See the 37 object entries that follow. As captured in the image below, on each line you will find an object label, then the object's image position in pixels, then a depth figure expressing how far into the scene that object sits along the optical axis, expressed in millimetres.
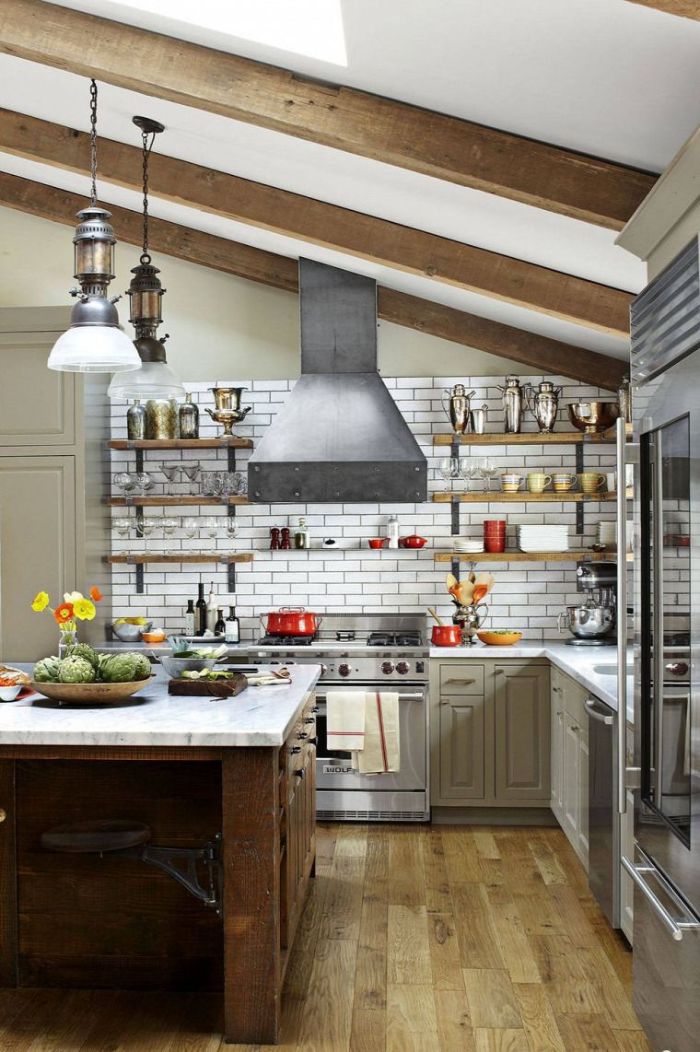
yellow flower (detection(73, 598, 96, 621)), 3811
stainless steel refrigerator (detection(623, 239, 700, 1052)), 2510
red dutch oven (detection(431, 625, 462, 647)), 5940
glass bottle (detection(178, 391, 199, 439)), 6398
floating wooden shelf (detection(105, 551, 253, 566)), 6371
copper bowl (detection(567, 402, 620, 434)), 6137
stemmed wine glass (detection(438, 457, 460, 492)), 6273
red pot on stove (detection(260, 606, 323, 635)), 6168
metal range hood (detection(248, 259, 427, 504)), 5887
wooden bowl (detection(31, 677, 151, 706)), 3627
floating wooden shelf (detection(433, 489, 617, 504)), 6195
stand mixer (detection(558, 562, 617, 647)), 6031
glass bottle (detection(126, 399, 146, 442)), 6363
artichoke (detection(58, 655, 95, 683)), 3652
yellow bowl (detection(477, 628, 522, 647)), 5980
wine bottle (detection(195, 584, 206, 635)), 6355
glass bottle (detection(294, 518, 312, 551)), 6418
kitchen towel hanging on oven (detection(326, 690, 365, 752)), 5723
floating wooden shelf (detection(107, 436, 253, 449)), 6309
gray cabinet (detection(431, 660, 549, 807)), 5758
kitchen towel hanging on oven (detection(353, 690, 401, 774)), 5727
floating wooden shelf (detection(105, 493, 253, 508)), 6340
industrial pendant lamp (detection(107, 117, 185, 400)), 4035
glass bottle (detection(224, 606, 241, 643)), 6234
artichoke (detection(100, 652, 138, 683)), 3684
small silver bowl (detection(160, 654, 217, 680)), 4031
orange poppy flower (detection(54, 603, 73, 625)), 3807
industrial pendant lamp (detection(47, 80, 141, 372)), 3361
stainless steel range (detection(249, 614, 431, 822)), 5789
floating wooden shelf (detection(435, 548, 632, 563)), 6207
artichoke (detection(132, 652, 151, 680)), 3719
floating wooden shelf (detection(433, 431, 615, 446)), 6184
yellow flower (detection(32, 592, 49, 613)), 3716
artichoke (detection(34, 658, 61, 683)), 3672
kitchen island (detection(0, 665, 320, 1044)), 3598
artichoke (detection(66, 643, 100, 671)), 3780
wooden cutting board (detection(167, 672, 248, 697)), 3844
